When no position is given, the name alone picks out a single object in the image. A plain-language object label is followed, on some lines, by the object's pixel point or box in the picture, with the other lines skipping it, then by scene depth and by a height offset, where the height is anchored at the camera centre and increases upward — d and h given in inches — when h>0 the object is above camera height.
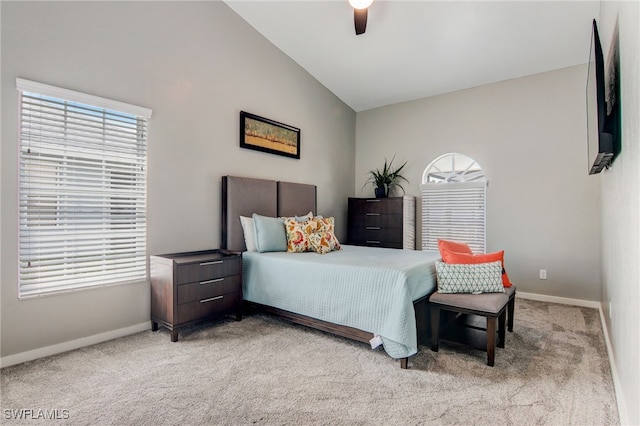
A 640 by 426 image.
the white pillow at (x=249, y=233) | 141.6 -8.9
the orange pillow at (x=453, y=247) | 113.4 -12.4
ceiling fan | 101.6 +66.3
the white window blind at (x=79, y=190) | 92.3 +7.1
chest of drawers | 190.9 -5.4
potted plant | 205.0 +22.1
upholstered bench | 89.0 -27.4
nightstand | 107.4 -26.8
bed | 92.0 -24.1
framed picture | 154.3 +40.0
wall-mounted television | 66.6 +22.3
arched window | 181.0 +6.8
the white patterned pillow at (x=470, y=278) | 100.0 -20.4
